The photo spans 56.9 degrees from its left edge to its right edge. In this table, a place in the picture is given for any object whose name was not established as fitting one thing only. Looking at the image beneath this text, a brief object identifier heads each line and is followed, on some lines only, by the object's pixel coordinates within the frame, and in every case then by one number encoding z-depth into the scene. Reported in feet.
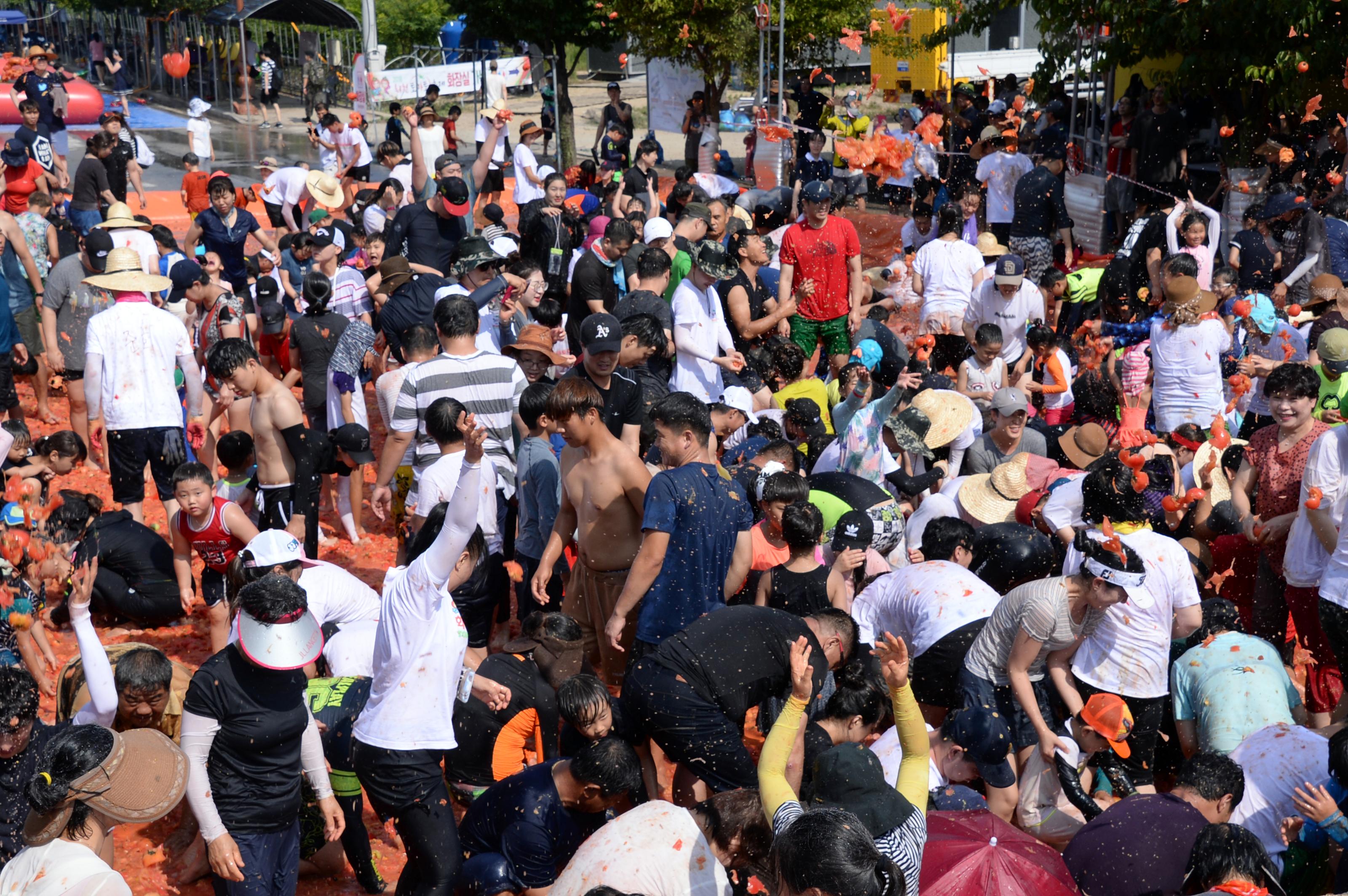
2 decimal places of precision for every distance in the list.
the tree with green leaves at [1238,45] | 38.22
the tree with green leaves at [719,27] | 59.93
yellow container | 78.54
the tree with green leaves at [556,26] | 67.26
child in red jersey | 18.75
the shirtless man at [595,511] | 16.79
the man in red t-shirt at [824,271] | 27.61
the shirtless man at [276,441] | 20.61
